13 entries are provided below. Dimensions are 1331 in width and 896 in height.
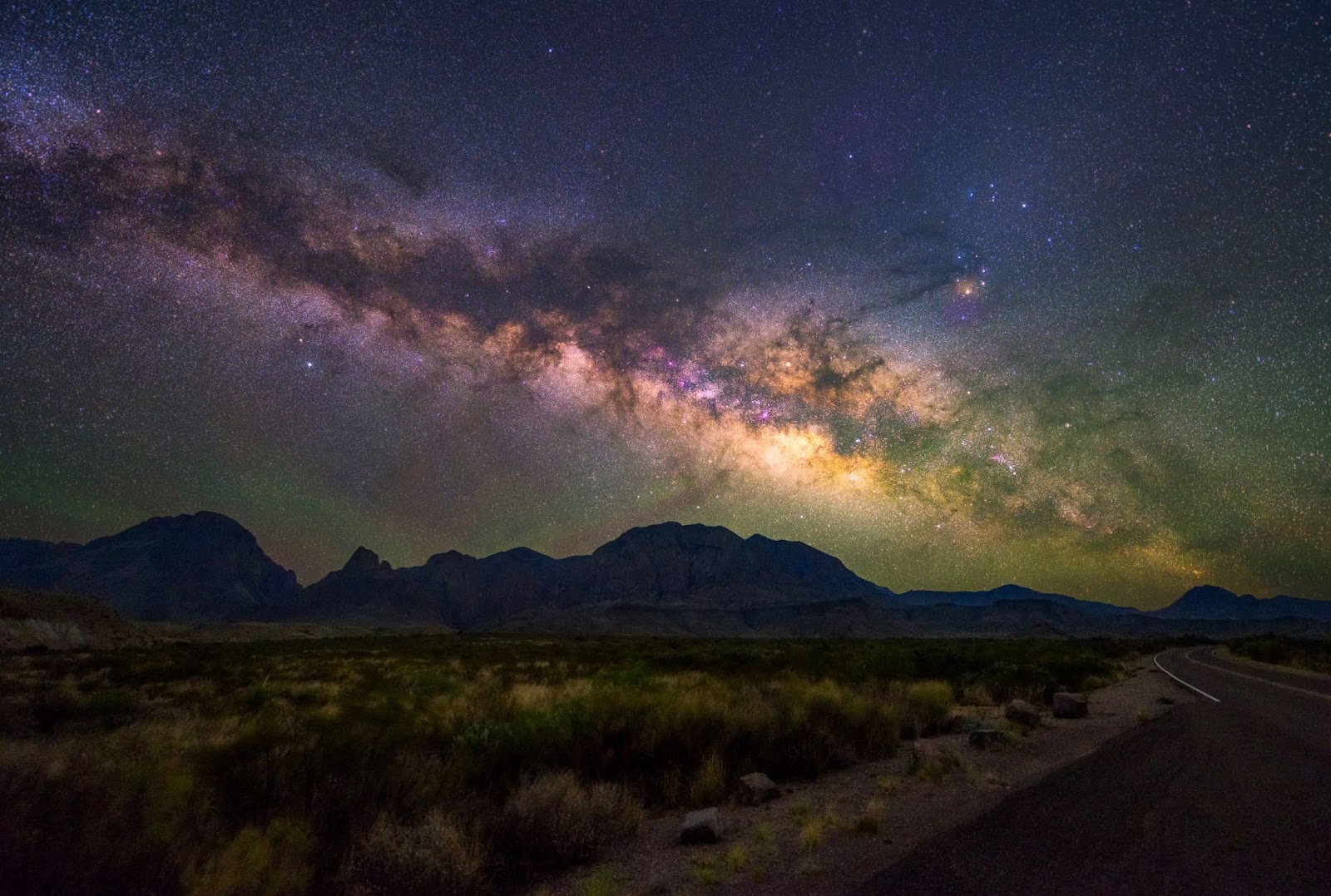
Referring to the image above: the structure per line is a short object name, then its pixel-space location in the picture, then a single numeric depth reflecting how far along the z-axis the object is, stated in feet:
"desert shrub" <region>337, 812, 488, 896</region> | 16.51
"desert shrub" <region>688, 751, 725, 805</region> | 27.35
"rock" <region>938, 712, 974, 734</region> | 41.75
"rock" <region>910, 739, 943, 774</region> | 29.50
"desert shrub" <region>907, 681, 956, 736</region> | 43.19
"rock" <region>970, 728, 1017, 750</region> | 34.94
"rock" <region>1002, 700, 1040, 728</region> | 41.42
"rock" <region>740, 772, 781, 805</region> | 26.63
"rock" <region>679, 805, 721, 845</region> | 21.47
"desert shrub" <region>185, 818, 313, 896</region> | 14.64
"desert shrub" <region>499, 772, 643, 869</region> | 20.22
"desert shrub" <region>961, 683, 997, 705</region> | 57.29
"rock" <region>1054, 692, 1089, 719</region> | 45.68
